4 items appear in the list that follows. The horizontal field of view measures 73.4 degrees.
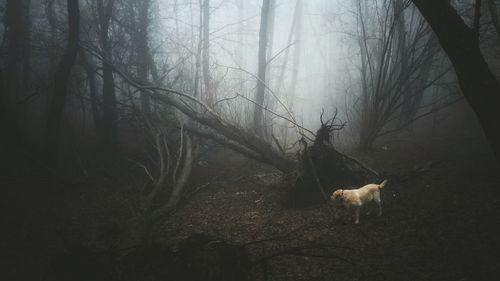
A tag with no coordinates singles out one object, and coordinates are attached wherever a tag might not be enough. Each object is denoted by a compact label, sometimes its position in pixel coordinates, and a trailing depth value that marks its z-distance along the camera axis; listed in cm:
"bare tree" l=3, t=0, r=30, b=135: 1185
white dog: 471
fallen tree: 612
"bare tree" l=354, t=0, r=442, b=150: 760
